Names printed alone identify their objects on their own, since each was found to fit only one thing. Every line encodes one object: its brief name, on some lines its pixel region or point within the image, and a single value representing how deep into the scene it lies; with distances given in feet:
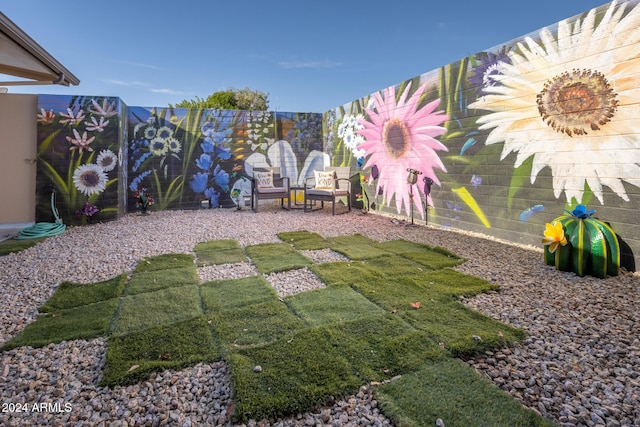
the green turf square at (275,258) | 10.06
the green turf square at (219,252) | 10.89
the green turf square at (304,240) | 12.78
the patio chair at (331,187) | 20.17
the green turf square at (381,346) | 4.89
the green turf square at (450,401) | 3.86
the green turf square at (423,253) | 10.39
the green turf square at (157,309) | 6.47
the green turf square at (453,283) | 8.02
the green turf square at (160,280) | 8.45
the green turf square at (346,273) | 8.80
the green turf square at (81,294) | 7.52
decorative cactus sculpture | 8.87
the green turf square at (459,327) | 5.48
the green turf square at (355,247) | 11.41
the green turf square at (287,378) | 4.09
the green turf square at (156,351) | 4.80
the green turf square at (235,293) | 7.38
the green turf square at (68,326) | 5.88
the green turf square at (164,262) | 10.11
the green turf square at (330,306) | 6.64
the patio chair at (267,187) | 21.39
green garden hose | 15.12
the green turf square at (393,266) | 9.48
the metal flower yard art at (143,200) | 21.48
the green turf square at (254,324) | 5.81
